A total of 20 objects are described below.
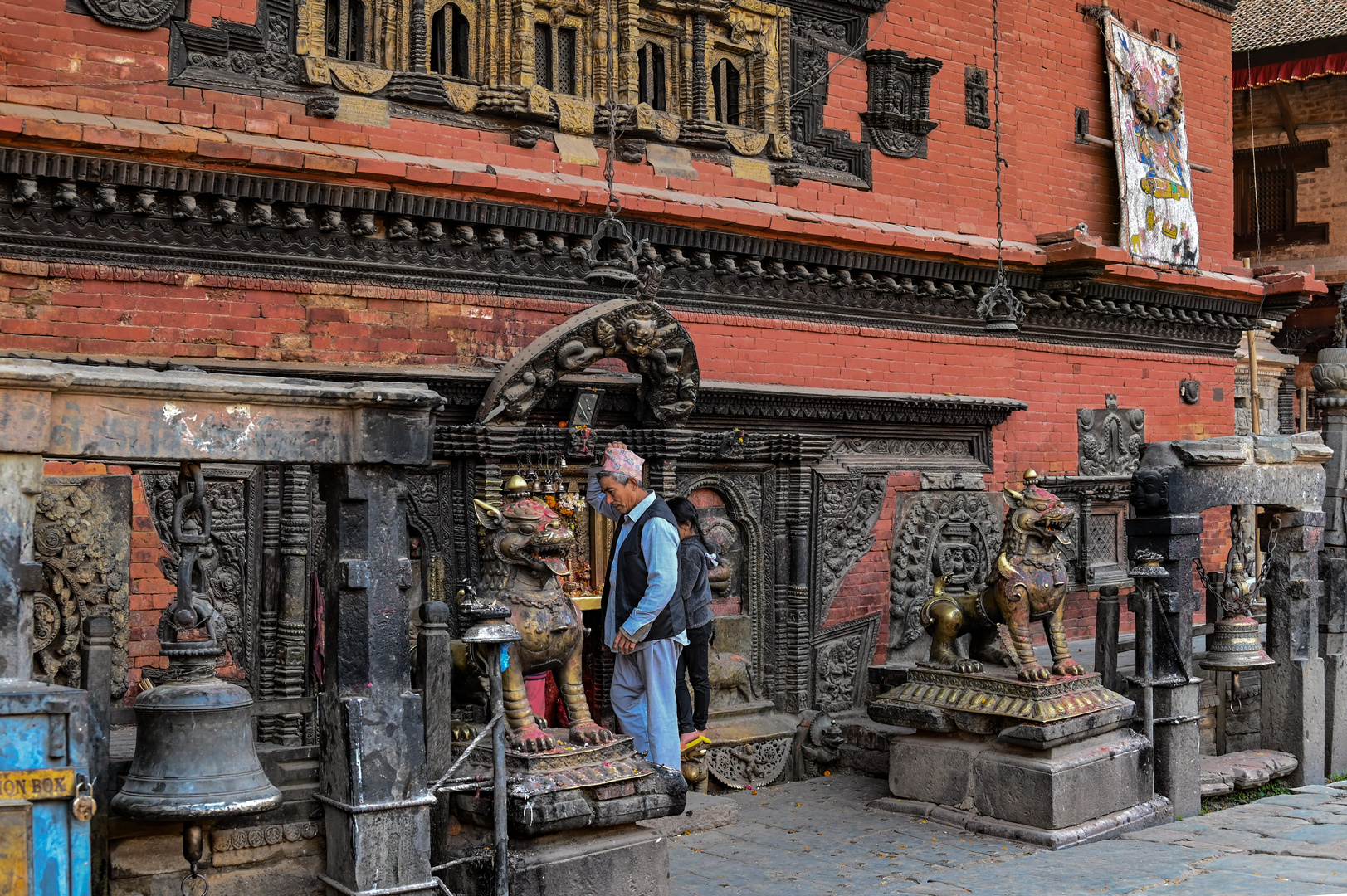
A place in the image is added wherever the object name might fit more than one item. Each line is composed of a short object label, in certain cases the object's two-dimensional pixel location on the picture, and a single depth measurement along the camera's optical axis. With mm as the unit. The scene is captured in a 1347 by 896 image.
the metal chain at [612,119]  8141
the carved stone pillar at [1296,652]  9336
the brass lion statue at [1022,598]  8047
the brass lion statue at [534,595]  5945
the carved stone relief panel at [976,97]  11617
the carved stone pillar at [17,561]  4086
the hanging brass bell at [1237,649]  8992
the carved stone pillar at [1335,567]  9602
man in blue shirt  7199
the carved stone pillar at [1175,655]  8305
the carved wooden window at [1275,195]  20938
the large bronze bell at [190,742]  4441
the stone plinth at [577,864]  5406
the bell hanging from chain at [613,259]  7422
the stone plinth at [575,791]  5457
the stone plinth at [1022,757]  7504
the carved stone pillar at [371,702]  4785
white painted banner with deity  12812
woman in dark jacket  8180
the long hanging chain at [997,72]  11107
